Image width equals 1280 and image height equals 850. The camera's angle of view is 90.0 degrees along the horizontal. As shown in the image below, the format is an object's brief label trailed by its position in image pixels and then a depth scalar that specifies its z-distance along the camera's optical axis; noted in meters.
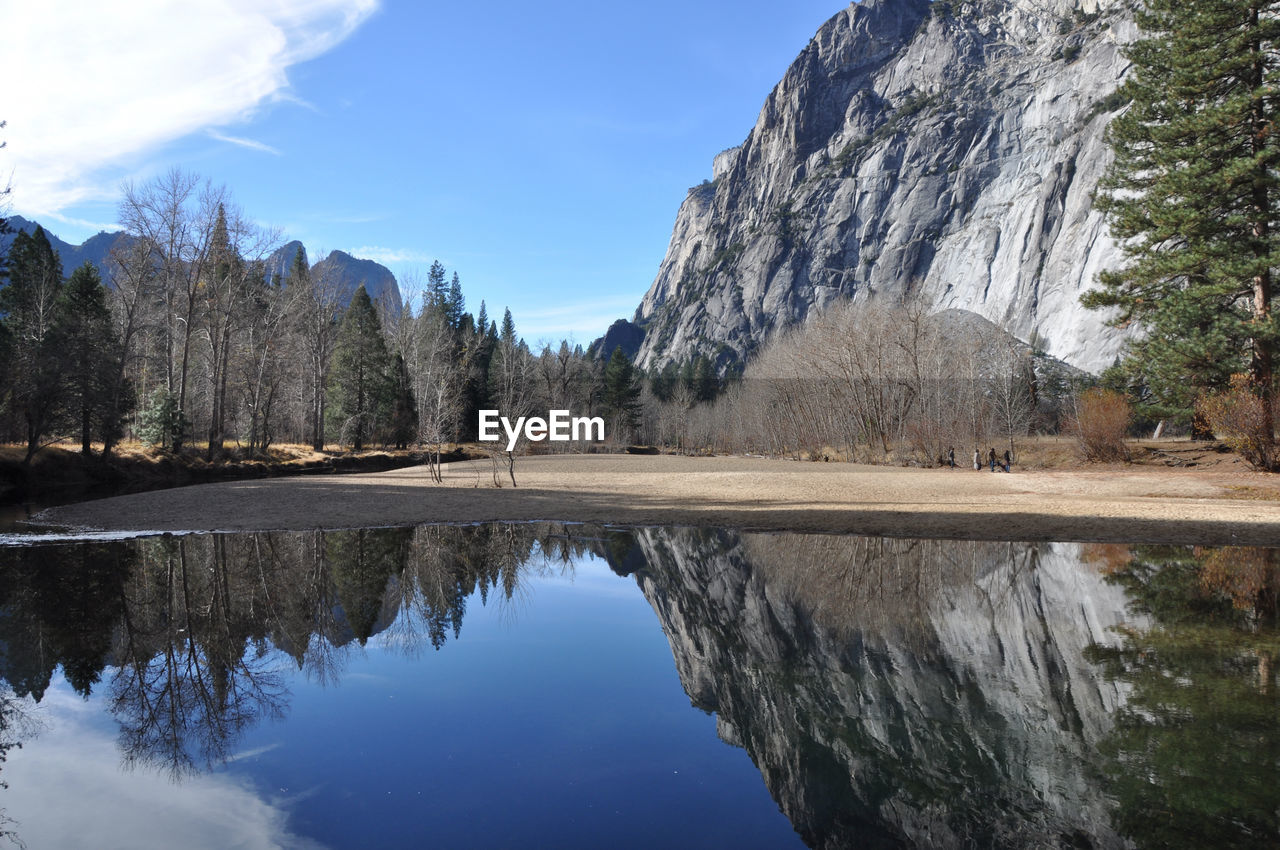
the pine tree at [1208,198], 23.31
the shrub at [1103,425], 31.52
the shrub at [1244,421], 22.44
